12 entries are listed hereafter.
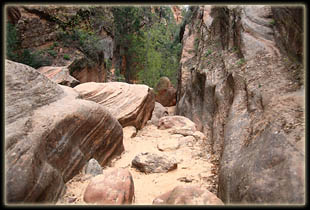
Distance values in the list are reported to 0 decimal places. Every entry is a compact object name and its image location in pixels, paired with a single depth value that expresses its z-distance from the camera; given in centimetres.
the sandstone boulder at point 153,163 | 438
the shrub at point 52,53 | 1214
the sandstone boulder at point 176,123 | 793
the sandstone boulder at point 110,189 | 290
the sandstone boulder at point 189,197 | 264
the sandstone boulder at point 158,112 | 1103
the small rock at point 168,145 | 590
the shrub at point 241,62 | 579
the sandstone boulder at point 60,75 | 985
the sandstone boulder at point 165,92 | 1898
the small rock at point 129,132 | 713
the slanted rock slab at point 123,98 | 739
